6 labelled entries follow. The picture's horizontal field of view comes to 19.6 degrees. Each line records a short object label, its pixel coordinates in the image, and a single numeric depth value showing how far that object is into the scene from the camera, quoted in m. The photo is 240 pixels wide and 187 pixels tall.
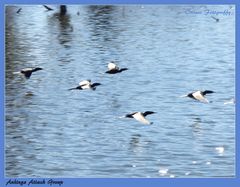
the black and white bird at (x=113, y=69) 24.12
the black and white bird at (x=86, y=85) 22.48
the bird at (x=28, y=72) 23.41
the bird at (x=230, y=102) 22.16
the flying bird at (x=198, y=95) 21.41
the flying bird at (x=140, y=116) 19.24
